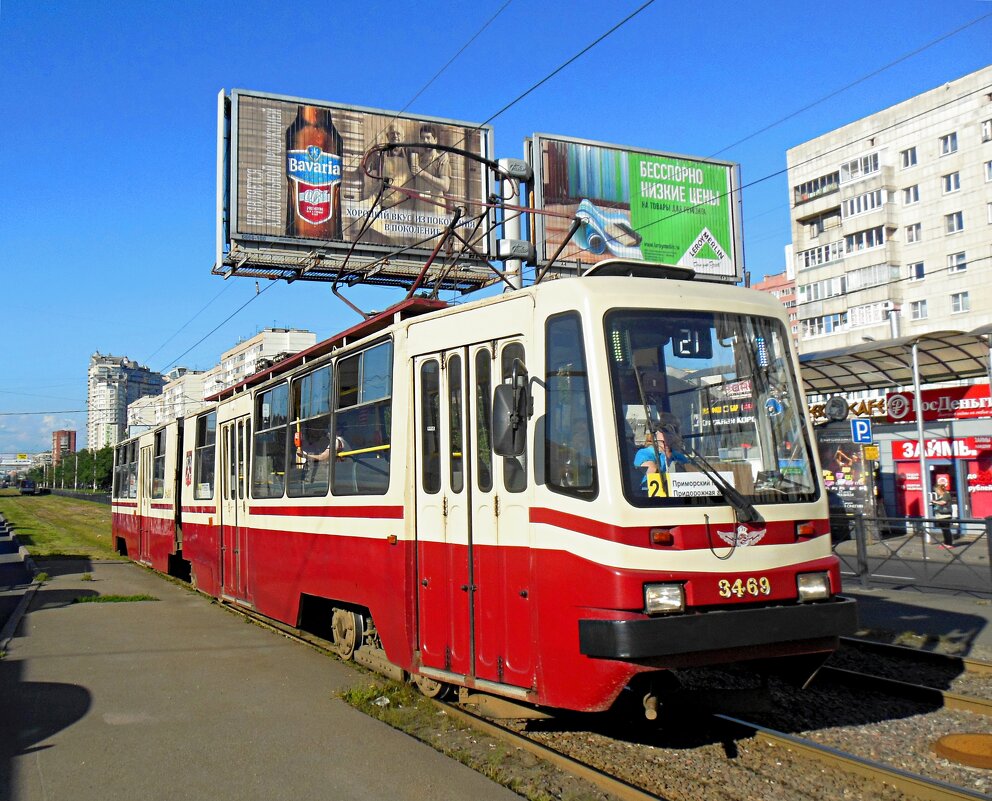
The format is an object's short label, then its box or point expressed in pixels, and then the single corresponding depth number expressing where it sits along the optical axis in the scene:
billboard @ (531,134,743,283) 26.59
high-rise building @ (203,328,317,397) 98.53
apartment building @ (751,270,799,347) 94.94
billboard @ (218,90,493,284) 24.00
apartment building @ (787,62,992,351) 48.47
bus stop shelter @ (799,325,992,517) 19.53
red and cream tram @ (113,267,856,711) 5.69
